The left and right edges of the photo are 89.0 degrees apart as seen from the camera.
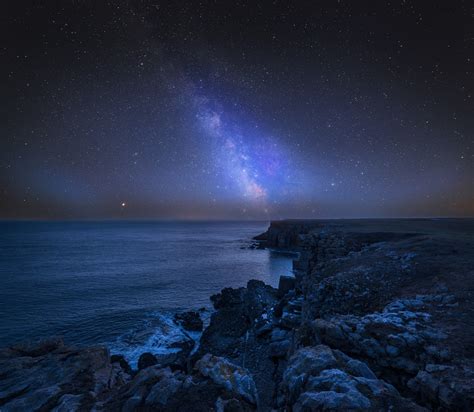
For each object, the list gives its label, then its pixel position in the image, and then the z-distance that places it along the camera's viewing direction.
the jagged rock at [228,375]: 6.30
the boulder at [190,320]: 29.25
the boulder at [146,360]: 20.45
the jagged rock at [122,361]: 20.03
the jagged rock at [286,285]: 36.81
